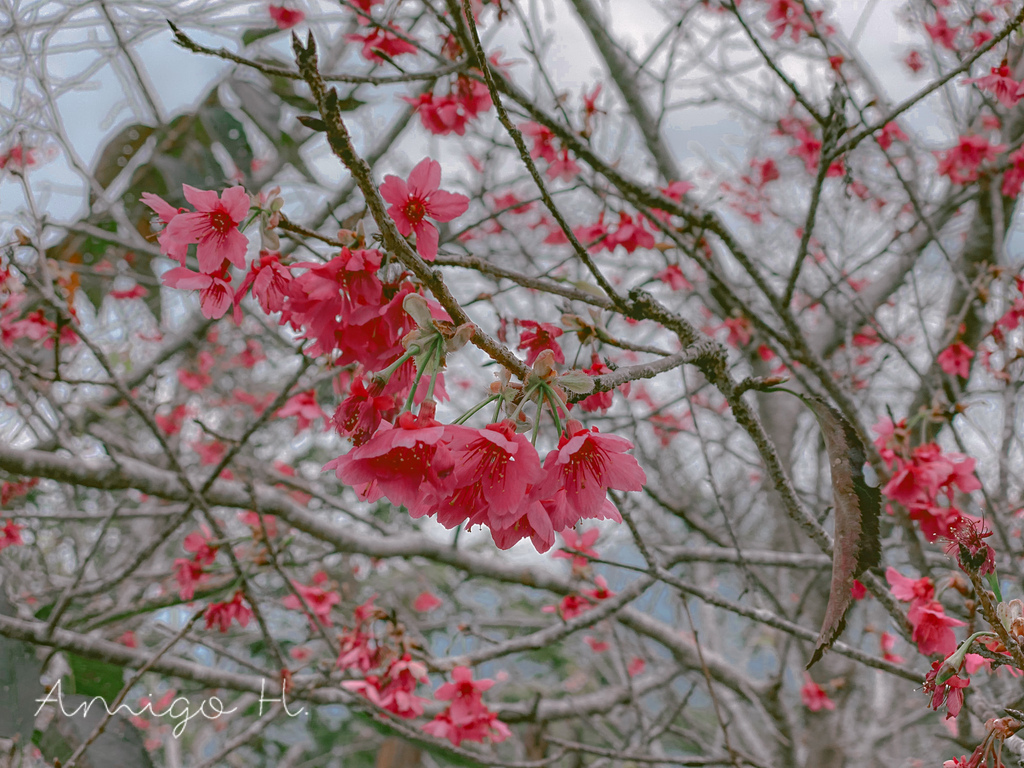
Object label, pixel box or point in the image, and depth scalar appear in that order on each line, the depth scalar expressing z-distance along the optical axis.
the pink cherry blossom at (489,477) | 0.38
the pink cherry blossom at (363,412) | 0.40
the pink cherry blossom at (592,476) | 0.40
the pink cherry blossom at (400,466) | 0.39
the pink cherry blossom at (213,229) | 0.42
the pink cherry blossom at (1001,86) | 0.57
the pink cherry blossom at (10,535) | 2.03
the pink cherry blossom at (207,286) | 0.44
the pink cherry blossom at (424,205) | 0.43
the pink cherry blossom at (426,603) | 3.19
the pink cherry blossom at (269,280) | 0.42
